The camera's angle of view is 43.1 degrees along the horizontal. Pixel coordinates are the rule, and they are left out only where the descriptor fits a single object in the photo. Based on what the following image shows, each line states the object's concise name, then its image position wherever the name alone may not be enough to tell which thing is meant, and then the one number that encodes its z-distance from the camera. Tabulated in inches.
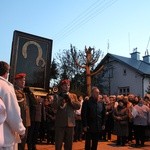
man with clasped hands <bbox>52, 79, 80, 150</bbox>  168.0
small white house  791.7
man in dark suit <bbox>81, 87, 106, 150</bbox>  191.8
